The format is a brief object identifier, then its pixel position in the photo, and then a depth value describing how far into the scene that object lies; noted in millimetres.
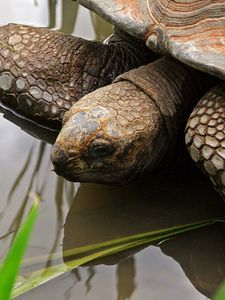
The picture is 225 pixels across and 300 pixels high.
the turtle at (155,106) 2792
